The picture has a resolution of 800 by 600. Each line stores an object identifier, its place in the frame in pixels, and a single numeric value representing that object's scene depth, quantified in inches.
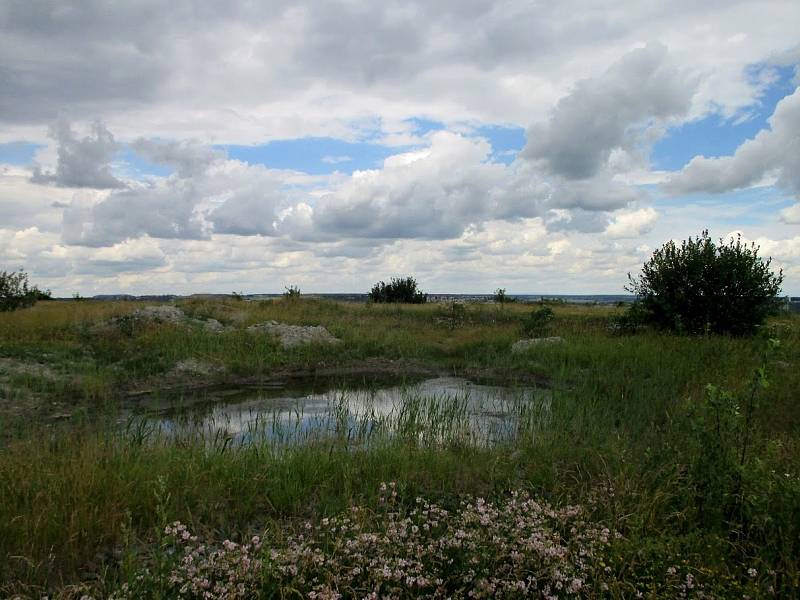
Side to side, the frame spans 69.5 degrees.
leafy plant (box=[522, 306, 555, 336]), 920.9
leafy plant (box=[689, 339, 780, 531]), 178.3
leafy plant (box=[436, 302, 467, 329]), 1133.7
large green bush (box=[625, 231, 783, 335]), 749.3
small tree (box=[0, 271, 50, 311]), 1069.8
